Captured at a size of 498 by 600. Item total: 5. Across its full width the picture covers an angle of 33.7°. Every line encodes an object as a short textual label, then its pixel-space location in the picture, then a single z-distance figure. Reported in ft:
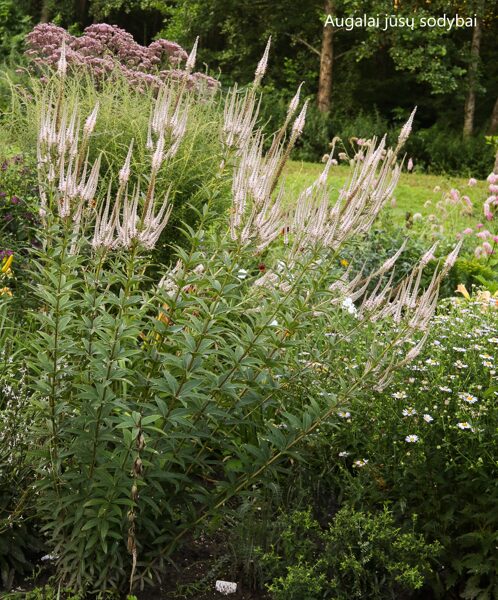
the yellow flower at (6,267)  13.05
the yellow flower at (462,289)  19.63
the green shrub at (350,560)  9.68
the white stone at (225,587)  10.42
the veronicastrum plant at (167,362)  8.96
